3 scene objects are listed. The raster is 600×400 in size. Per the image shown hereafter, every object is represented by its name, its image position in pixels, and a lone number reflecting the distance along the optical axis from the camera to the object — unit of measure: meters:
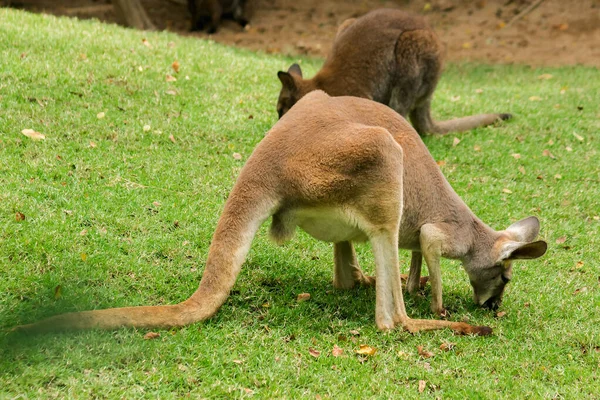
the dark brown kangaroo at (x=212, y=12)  27.61
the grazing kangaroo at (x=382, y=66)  13.87
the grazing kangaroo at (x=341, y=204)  7.25
